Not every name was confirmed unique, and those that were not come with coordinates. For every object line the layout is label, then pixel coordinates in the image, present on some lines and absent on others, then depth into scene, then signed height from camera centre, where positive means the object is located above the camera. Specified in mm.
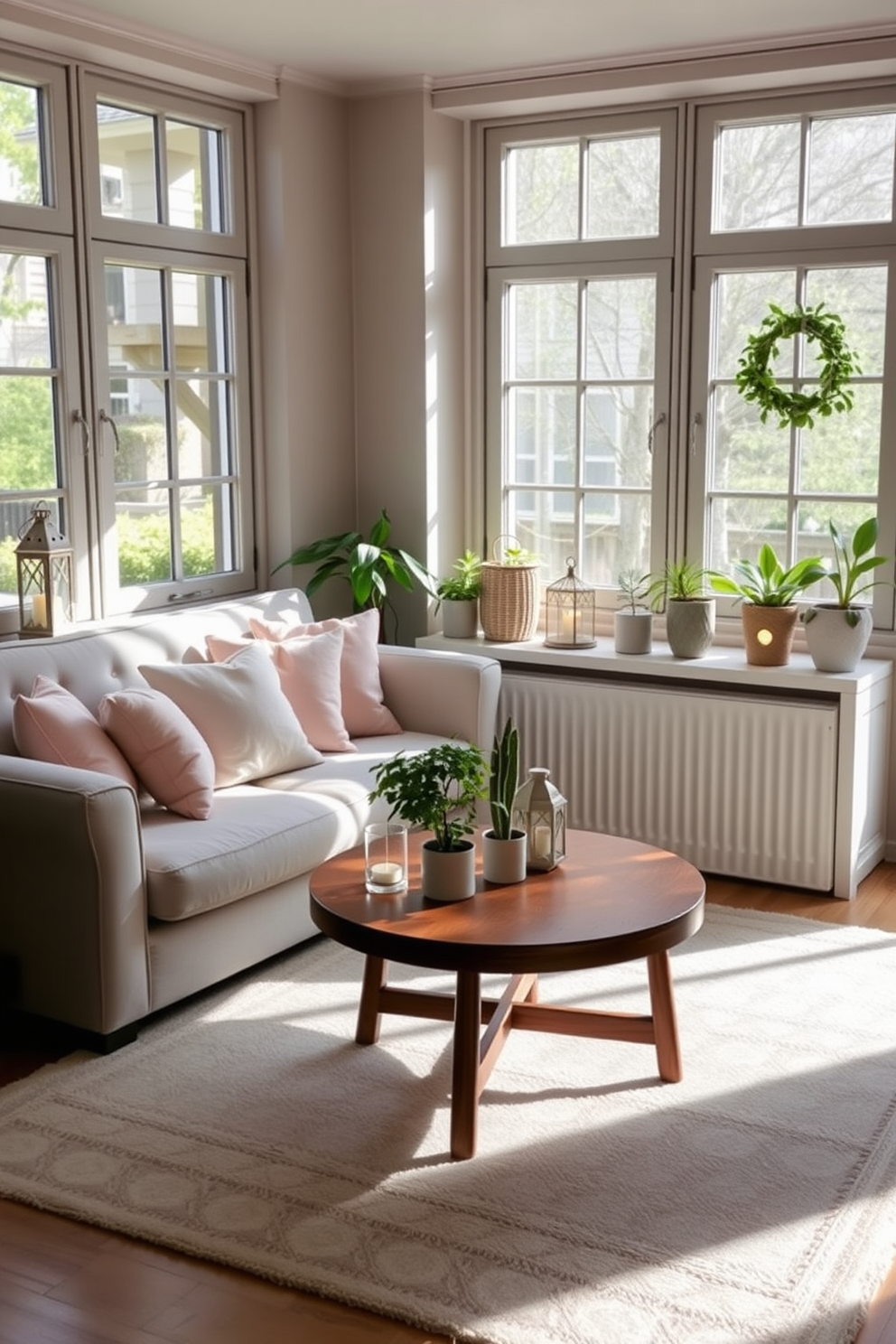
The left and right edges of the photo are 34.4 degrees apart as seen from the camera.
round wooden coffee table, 2803 -927
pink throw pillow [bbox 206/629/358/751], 4348 -683
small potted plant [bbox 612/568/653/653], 4742 -560
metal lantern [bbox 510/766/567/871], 3229 -796
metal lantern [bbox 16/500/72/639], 4129 -336
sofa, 3248 -943
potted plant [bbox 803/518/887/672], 4379 -500
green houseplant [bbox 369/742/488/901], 2982 -704
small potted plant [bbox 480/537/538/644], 4969 -483
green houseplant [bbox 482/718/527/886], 3145 -817
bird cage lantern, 4898 -533
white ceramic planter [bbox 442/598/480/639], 5066 -562
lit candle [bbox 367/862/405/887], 3086 -881
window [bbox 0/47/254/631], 4207 +366
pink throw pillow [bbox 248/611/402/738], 4543 -682
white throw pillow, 3967 -704
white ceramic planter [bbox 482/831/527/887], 3143 -865
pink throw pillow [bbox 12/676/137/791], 3561 -679
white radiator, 4438 -990
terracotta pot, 4508 -547
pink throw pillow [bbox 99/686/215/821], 3689 -738
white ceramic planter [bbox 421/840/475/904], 3041 -866
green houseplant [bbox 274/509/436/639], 4871 -362
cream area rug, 2443 -1376
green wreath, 4477 +269
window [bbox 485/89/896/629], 4578 +460
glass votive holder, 3133 -837
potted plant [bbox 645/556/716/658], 4652 -512
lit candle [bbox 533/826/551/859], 3234 -850
